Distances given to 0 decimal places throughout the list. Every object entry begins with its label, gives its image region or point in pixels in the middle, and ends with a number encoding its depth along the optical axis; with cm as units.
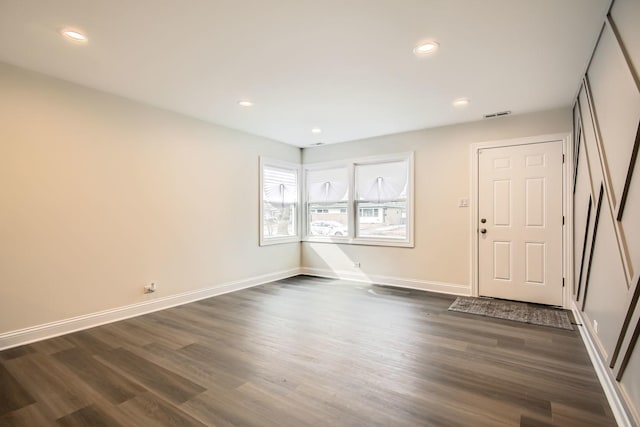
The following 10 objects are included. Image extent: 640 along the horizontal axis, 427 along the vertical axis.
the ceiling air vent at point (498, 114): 417
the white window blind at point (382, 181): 525
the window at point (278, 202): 552
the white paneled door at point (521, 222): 409
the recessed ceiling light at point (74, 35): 235
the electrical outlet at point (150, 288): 389
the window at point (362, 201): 525
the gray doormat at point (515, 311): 354
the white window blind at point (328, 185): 588
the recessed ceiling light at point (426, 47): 250
